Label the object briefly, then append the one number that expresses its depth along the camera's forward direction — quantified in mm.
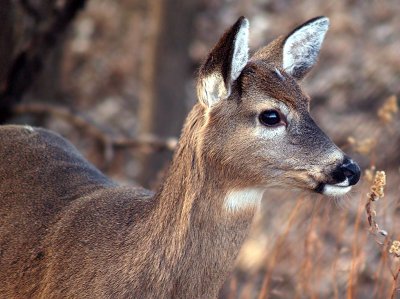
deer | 9422
